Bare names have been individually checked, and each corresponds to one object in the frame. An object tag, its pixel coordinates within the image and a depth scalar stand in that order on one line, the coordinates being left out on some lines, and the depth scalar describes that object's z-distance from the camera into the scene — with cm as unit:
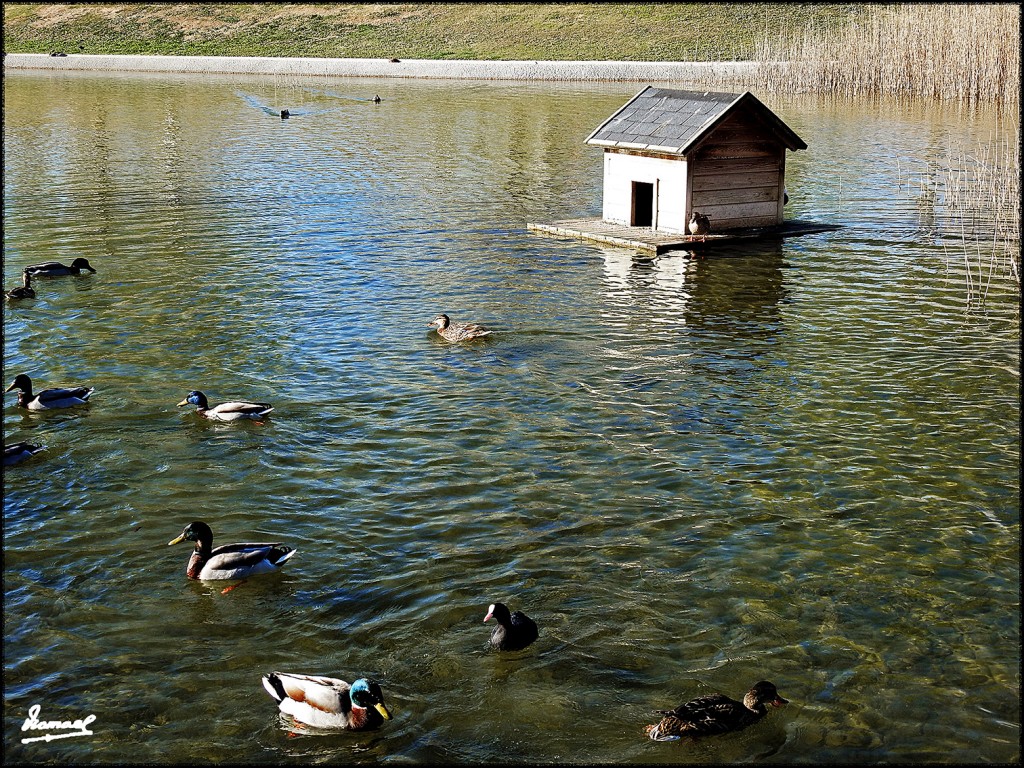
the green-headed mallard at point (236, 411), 1391
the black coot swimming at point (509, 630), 909
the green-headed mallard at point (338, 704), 810
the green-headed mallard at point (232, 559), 1017
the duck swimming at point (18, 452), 1280
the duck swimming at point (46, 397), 1443
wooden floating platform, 2319
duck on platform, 2331
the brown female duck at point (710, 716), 795
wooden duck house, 2339
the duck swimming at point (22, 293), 1988
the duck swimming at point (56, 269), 2083
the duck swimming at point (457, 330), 1720
